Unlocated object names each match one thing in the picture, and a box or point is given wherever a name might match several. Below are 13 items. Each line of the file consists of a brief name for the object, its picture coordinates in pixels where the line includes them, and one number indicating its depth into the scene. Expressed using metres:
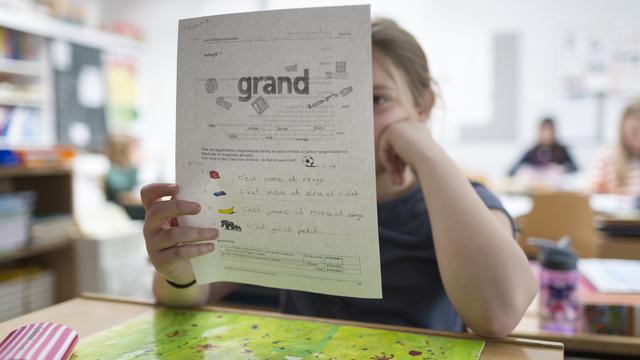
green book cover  0.68
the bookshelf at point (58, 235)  3.06
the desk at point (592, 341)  1.10
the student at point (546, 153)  4.86
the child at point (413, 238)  0.76
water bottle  1.17
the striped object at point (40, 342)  0.62
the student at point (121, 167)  4.65
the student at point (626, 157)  3.64
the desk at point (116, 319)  0.69
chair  2.81
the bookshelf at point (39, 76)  4.71
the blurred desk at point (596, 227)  2.82
